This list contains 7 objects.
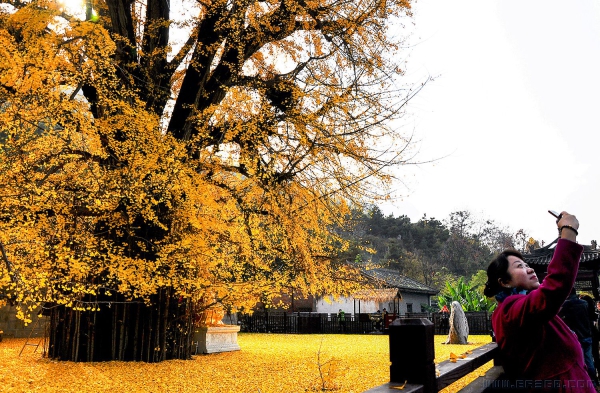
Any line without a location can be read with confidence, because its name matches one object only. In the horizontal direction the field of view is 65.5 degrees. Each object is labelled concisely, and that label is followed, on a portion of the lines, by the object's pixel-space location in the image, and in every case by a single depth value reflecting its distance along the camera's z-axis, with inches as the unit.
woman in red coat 69.2
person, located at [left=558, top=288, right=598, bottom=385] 209.6
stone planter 535.2
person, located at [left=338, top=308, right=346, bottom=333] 1088.3
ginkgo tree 330.3
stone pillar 86.8
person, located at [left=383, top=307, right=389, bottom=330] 960.4
